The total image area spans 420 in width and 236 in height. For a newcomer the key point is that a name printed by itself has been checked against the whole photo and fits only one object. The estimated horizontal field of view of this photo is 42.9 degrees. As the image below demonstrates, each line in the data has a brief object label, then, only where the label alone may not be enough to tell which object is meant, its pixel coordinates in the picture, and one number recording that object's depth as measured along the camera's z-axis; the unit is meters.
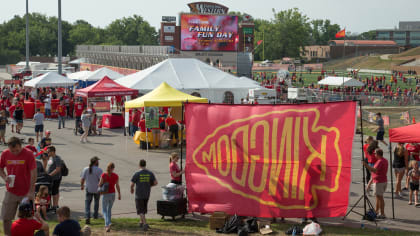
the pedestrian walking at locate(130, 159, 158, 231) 10.85
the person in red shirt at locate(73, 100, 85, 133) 26.92
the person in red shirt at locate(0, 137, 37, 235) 8.48
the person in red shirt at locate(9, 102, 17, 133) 26.44
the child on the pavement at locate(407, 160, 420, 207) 13.17
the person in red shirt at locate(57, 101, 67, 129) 28.10
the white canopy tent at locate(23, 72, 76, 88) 34.91
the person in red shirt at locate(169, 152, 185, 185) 12.36
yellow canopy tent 21.75
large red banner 11.20
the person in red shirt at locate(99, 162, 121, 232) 10.66
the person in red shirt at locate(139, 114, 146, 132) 22.54
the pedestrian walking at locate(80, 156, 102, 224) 11.26
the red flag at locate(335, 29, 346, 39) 61.52
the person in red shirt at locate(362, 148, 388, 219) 12.02
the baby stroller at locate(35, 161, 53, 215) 11.69
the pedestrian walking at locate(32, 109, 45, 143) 23.42
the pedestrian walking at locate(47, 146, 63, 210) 11.94
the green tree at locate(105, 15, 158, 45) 188.38
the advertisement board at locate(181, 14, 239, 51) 64.12
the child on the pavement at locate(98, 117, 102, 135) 27.23
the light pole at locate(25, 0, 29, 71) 50.79
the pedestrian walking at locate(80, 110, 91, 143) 24.28
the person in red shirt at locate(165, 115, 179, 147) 22.56
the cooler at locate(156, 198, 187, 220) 11.62
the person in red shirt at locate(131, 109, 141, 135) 25.08
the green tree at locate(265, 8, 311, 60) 143.00
